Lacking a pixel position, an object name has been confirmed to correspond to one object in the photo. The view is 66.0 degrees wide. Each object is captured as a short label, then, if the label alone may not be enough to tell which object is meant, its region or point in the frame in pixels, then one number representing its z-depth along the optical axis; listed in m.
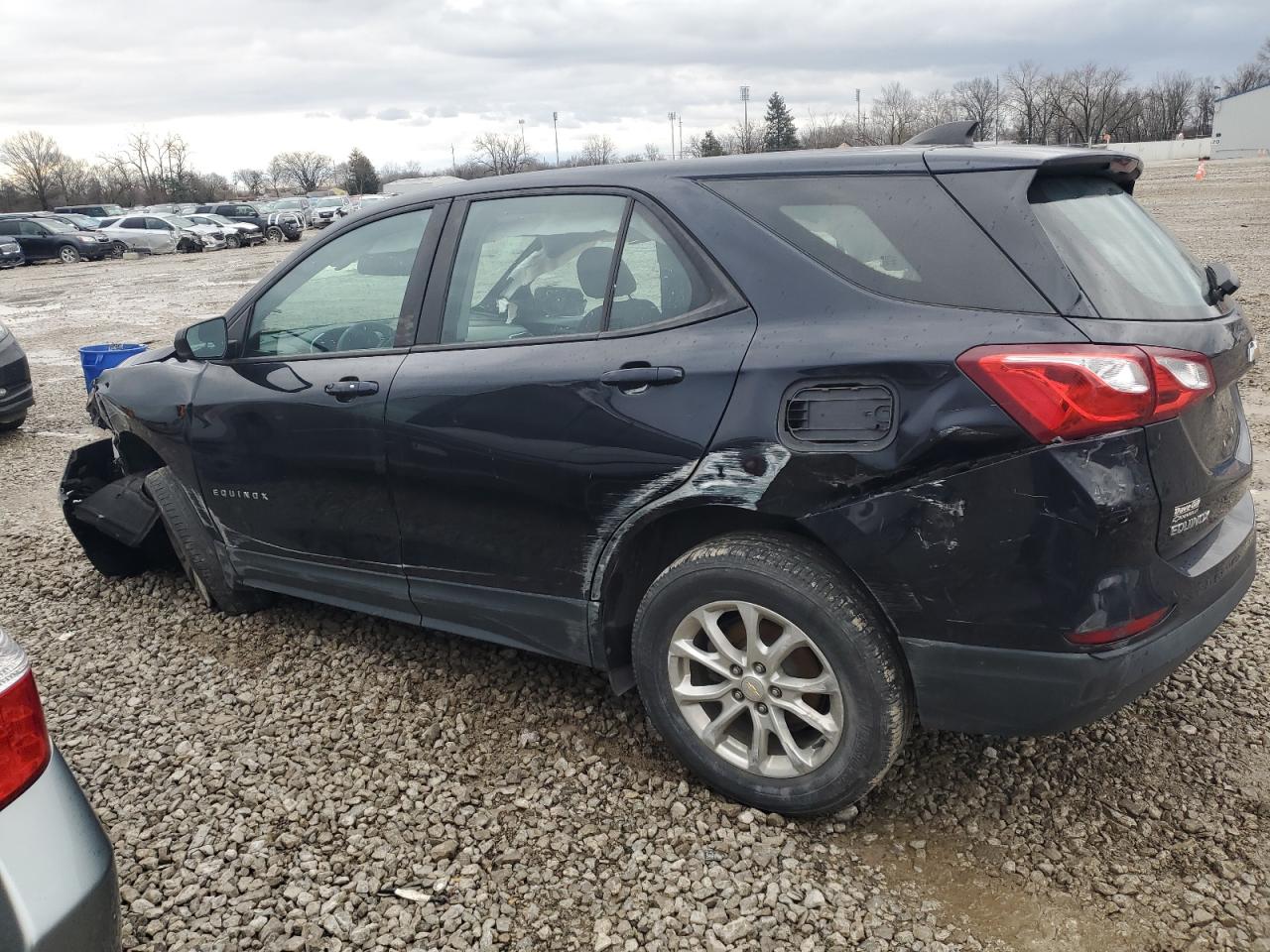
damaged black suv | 2.21
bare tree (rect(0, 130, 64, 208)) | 81.88
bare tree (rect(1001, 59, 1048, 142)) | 96.50
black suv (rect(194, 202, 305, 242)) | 40.06
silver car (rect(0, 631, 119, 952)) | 1.65
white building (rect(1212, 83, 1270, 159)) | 68.47
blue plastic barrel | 7.79
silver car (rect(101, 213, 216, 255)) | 34.62
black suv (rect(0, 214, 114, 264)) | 32.88
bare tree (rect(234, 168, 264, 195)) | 107.91
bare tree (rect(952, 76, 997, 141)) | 94.38
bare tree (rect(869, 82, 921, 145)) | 78.40
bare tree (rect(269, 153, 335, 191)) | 107.25
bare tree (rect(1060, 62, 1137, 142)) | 95.06
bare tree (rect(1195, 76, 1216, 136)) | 97.00
